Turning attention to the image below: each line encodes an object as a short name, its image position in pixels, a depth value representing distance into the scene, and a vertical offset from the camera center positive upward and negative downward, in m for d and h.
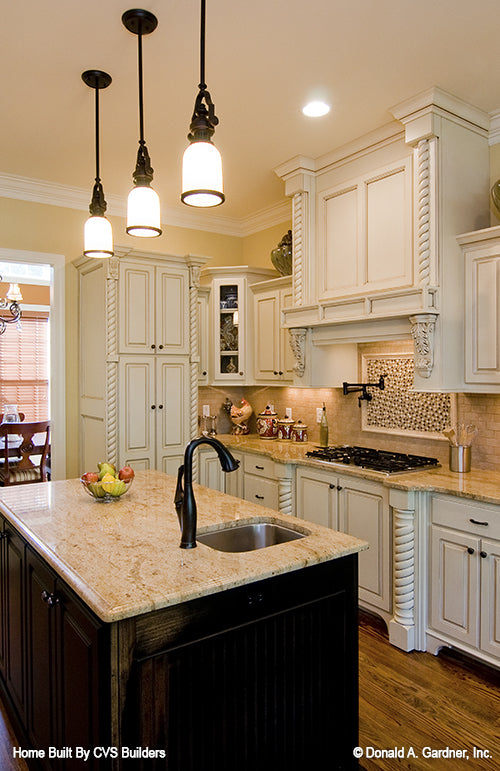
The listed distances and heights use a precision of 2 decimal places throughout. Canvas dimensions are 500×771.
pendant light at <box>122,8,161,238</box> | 2.08 +0.74
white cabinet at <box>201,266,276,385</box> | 4.62 +0.52
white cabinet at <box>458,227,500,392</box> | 2.81 +0.40
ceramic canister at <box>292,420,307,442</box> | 4.32 -0.43
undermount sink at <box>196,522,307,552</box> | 2.09 -0.63
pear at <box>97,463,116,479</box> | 2.47 -0.42
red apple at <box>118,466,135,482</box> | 2.49 -0.45
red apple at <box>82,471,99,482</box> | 2.40 -0.45
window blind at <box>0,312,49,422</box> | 7.92 +0.22
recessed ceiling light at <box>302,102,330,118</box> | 2.91 +1.53
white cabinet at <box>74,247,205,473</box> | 3.95 +0.18
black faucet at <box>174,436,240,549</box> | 1.75 -0.38
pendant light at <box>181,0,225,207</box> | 1.62 +0.68
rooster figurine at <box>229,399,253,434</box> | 4.91 -0.33
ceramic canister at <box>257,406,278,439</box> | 4.59 -0.39
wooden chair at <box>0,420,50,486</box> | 5.29 -0.77
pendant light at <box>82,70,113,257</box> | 2.37 +0.68
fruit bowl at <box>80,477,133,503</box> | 2.39 -0.50
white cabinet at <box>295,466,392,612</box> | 3.03 -0.84
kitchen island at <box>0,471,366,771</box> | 1.38 -0.80
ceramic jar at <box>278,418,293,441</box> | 4.52 -0.42
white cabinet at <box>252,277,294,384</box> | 4.30 +0.40
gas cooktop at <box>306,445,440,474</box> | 3.13 -0.51
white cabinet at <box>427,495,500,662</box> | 2.53 -0.99
